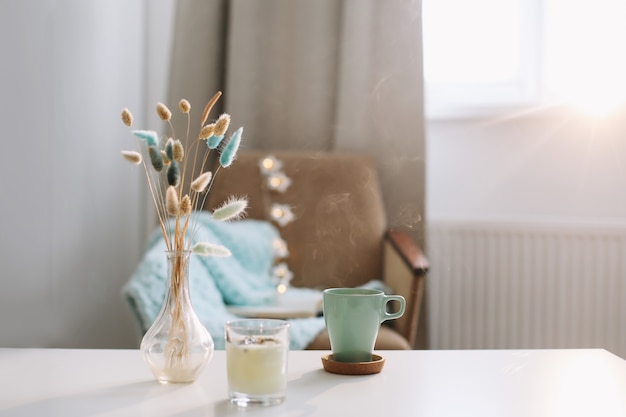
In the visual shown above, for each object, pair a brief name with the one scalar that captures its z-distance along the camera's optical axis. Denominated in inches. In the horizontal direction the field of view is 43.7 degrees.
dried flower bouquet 31.1
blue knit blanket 55.0
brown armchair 76.4
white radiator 81.7
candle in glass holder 28.3
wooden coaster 32.9
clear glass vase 31.4
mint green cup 33.5
